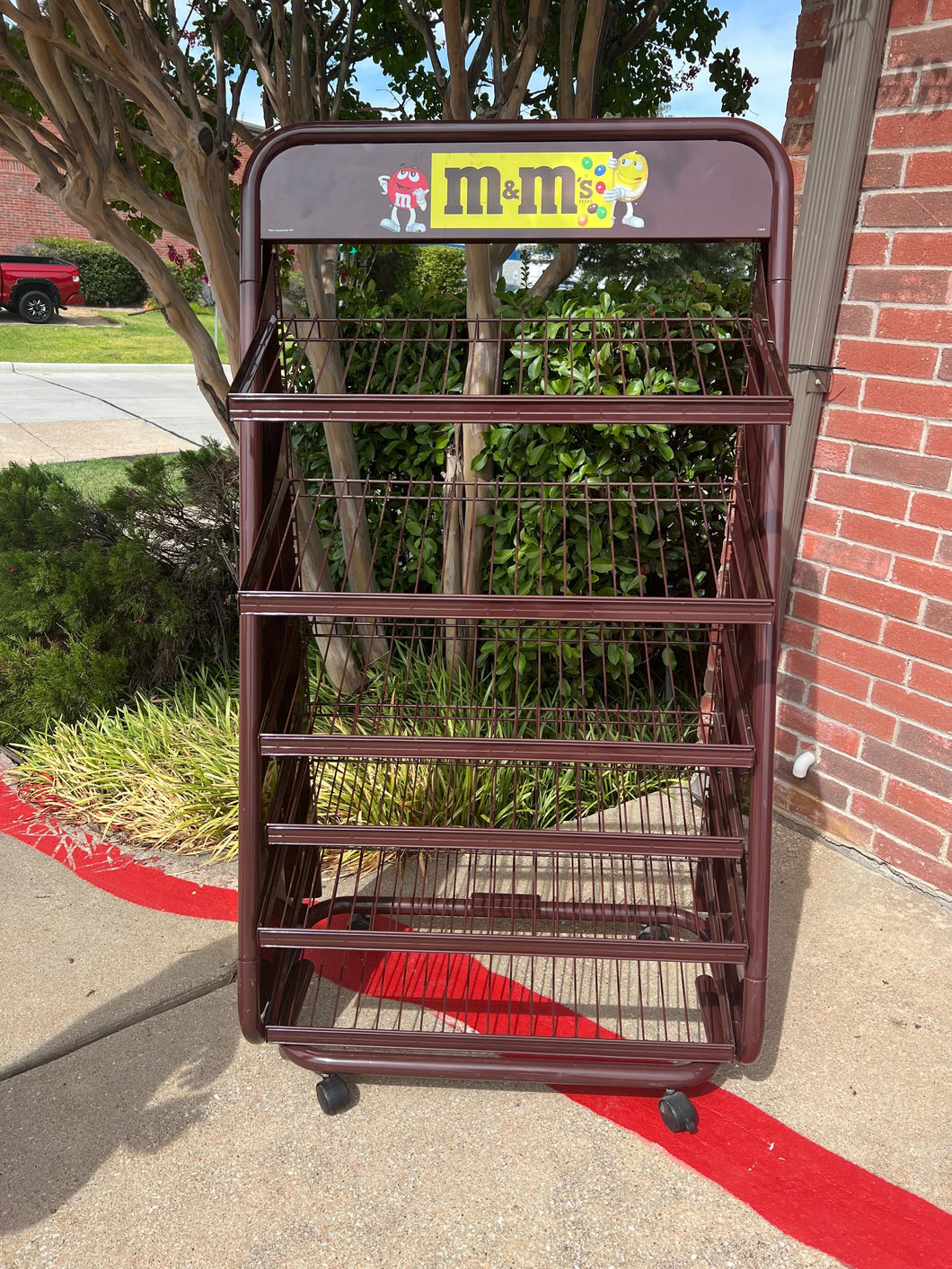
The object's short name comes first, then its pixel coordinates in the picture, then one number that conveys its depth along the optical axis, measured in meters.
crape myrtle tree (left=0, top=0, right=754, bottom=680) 3.03
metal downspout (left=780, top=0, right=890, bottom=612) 2.58
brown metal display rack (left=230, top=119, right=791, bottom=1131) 1.82
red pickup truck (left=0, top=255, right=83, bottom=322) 20.75
